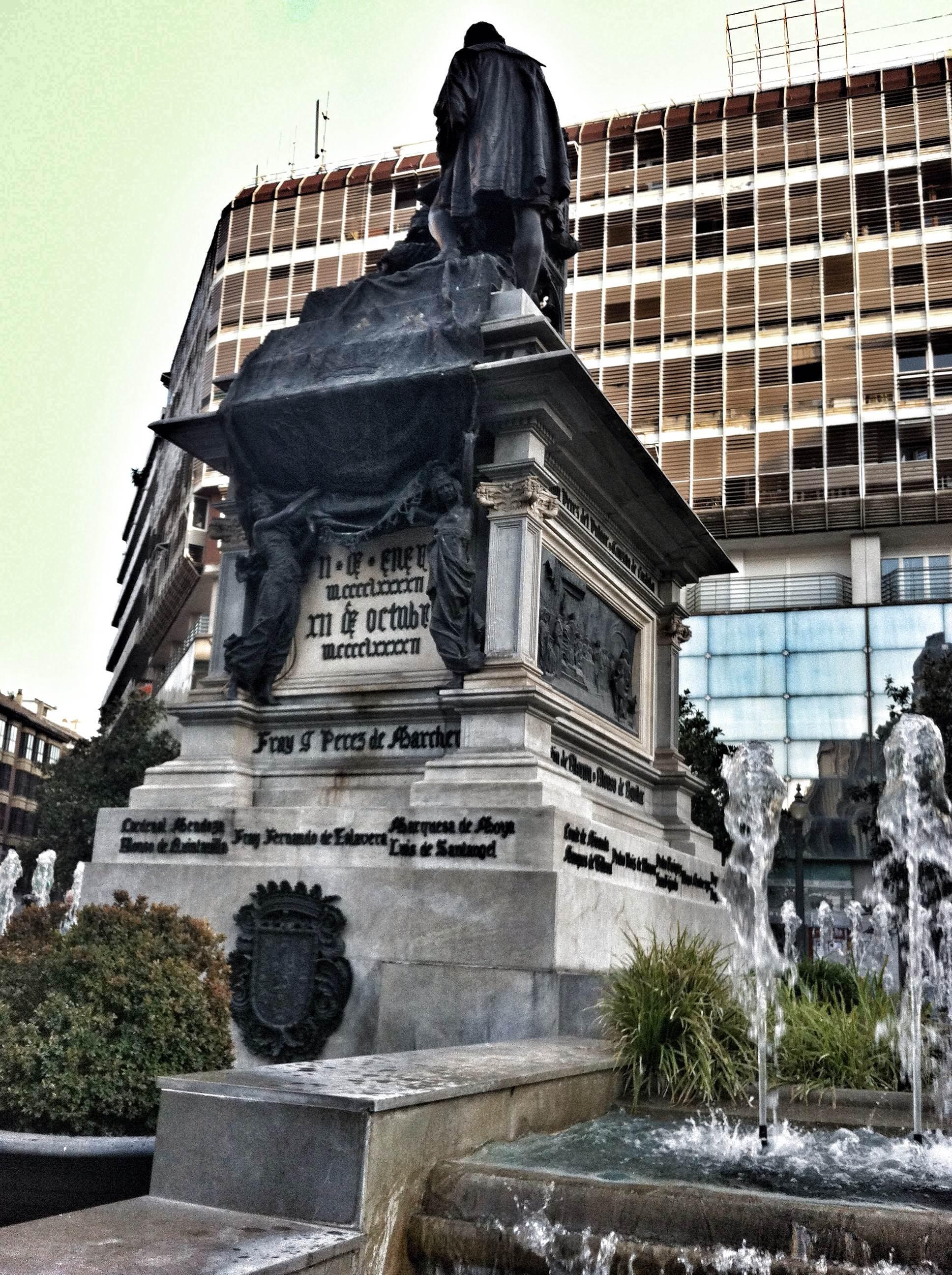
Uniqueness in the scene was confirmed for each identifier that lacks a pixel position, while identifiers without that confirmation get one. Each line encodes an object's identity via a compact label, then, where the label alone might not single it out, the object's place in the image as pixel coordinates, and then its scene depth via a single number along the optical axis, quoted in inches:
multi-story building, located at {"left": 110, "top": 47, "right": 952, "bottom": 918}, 1702.8
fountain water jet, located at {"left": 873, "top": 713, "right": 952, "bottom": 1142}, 284.2
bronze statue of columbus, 493.7
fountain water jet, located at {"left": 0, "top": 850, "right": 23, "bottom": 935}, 1026.8
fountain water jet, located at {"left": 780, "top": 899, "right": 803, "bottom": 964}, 871.6
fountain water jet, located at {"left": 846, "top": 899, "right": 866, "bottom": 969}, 1261.1
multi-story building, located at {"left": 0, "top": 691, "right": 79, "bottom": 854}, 3833.7
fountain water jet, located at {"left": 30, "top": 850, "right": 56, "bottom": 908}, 1182.9
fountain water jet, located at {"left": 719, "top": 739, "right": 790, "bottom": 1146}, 287.0
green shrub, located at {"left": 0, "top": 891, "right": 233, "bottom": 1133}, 245.1
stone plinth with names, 347.9
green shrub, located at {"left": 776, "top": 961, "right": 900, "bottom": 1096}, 285.1
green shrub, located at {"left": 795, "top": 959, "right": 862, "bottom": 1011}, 381.1
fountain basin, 155.8
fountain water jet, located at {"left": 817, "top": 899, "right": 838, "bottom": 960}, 1478.8
